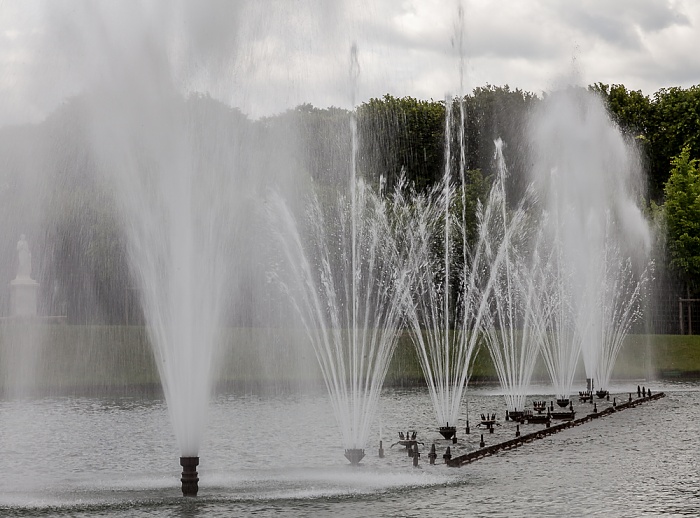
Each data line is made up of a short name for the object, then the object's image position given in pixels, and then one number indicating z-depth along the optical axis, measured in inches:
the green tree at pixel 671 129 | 2972.4
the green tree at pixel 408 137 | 3002.0
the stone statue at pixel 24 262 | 2214.6
